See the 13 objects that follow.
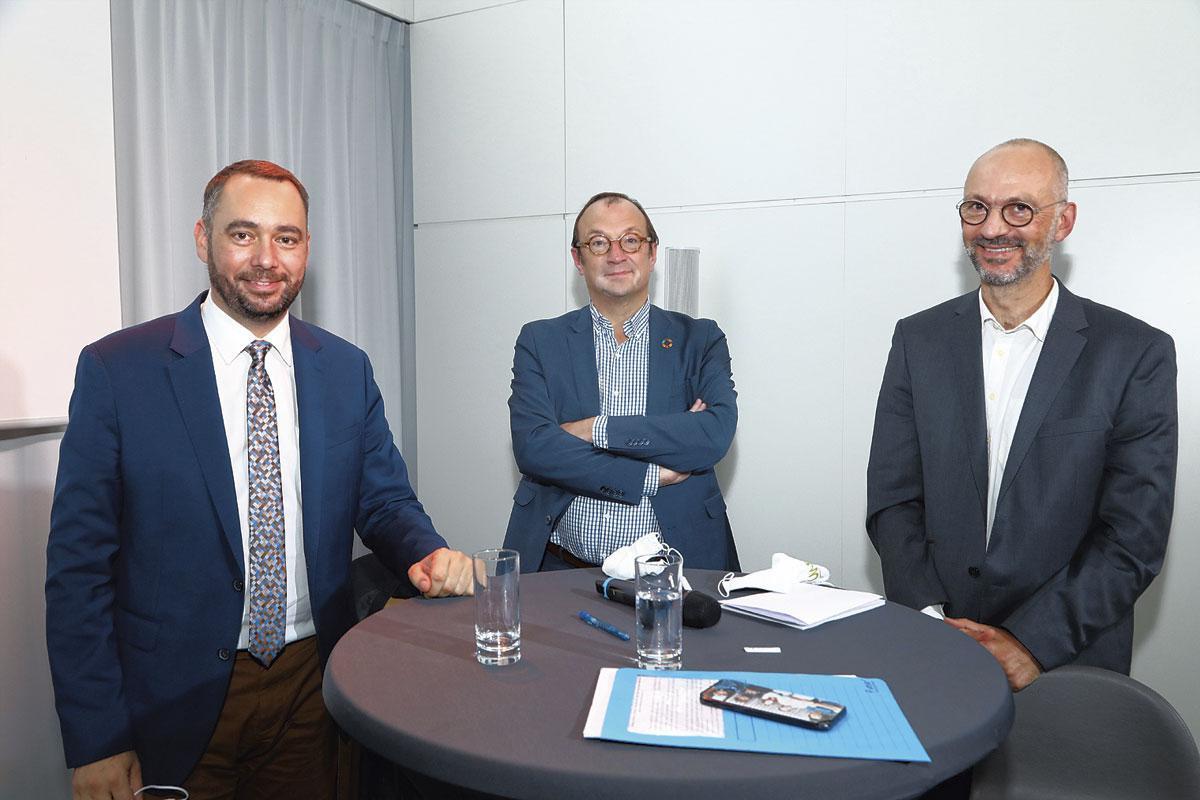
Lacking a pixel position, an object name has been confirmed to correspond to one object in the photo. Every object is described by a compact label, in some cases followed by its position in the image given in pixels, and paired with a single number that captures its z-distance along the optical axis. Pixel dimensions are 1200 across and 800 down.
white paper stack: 1.85
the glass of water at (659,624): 1.60
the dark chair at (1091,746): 1.77
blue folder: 1.26
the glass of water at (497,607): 1.64
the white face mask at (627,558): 2.08
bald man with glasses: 2.26
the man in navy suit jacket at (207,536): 1.89
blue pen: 1.77
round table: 1.22
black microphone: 1.82
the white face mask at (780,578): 2.07
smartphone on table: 1.34
